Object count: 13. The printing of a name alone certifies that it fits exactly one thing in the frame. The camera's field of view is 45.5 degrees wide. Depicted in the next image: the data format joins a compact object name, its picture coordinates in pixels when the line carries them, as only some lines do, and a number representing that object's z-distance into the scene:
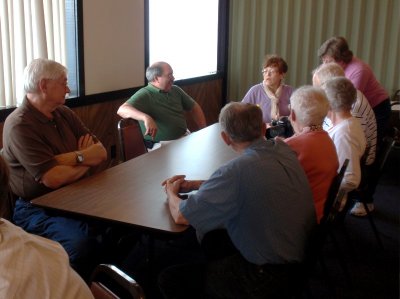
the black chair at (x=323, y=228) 1.81
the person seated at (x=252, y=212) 1.65
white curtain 3.01
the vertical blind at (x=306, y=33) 5.95
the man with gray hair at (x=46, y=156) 2.23
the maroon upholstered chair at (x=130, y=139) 2.99
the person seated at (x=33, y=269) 0.99
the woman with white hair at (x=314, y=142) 2.12
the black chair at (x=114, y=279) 1.25
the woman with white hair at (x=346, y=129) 2.57
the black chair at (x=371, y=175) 2.95
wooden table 1.90
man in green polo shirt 3.78
